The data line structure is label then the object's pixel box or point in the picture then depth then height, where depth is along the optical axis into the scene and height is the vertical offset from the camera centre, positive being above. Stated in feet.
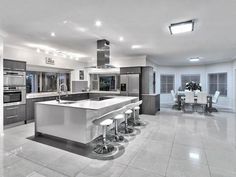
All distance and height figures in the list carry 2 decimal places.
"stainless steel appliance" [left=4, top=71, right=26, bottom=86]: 14.84 +0.77
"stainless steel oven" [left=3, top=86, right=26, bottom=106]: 14.80 -1.12
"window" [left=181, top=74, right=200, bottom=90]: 32.32 +1.79
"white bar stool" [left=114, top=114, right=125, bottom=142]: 11.74 -4.47
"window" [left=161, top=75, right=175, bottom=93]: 34.14 +0.66
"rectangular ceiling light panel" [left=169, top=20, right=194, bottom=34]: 9.84 +4.28
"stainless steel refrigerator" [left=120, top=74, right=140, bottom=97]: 22.21 +0.10
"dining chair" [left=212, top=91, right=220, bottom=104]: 24.66 -2.16
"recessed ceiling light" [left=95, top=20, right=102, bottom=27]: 9.86 +4.49
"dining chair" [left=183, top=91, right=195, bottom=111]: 24.48 -2.11
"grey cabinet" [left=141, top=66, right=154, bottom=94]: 22.44 +0.90
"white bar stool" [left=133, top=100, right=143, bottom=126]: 15.27 -4.28
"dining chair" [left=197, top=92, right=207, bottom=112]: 23.40 -2.03
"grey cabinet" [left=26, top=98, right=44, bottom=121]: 16.92 -2.74
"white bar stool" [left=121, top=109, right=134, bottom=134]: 13.60 -4.45
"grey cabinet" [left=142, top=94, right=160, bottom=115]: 21.81 -2.81
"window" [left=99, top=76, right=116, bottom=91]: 25.69 +0.47
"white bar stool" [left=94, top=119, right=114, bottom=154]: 9.80 -4.52
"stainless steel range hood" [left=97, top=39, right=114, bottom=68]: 13.84 +3.25
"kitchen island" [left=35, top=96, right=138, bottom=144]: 10.26 -2.68
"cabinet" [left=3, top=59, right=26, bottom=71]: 14.87 +2.25
